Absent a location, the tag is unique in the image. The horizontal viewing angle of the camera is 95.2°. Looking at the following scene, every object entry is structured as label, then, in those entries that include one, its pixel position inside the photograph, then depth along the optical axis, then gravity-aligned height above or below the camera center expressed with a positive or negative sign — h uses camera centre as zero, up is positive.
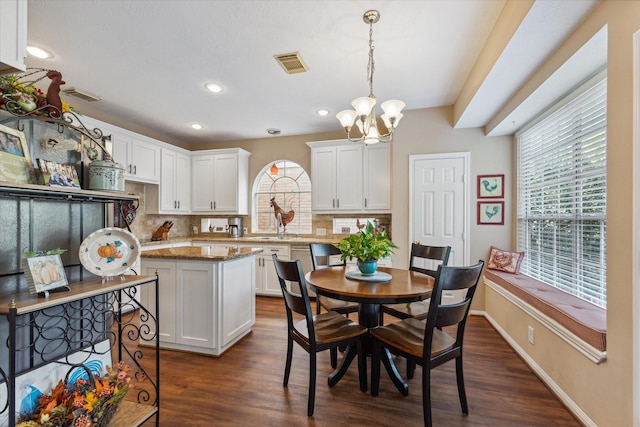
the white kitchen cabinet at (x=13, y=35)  1.18 +0.74
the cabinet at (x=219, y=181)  5.02 +0.56
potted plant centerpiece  2.24 -0.27
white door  3.75 +0.16
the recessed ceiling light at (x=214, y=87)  3.17 +1.40
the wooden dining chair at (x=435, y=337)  1.63 -0.80
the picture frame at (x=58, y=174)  1.29 +0.18
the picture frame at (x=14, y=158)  1.16 +0.23
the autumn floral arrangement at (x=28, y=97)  1.25 +0.52
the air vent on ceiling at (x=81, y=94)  3.24 +1.37
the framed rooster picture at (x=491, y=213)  3.66 +0.01
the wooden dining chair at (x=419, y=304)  2.38 -0.79
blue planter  2.27 -0.42
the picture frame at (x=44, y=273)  1.18 -0.25
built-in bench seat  1.67 -0.67
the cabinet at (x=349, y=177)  4.34 +0.56
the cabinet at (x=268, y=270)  4.44 -0.88
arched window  5.16 +0.33
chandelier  2.11 +0.78
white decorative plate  1.46 -0.20
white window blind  2.12 +0.17
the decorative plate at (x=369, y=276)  2.16 -0.48
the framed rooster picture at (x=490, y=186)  3.66 +0.35
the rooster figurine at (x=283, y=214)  5.01 -0.01
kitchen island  2.60 -0.78
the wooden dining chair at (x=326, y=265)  2.54 -0.54
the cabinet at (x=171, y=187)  4.59 +0.42
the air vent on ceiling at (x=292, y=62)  2.59 +1.40
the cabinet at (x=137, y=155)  3.88 +0.82
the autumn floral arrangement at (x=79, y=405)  1.25 -0.86
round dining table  1.80 -0.50
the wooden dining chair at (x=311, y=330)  1.83 -0.81
